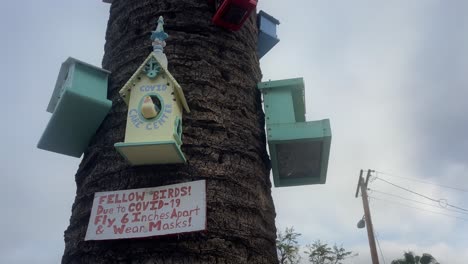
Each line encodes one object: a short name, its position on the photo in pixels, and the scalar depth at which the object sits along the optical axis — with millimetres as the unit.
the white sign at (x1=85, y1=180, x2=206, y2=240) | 1526
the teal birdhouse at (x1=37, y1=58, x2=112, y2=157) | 1871
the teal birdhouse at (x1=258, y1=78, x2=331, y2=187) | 2074
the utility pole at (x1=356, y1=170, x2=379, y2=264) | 12003
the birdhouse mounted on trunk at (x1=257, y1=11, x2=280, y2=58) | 3141
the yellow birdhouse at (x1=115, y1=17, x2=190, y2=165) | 1589
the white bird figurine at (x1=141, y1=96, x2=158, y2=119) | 1680
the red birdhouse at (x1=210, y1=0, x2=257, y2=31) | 2160
